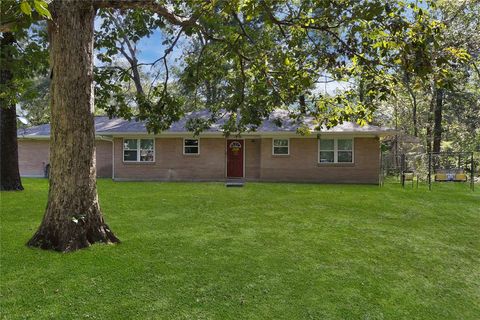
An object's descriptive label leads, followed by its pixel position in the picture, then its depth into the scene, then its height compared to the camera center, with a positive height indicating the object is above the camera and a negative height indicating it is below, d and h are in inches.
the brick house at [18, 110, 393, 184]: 737.0 +4.3
